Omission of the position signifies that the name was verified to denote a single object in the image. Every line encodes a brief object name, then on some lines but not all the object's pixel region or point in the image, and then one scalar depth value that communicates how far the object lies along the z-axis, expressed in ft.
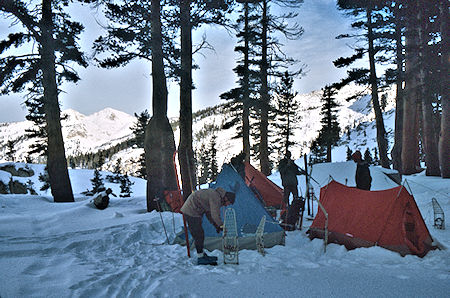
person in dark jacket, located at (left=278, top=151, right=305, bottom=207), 27.32
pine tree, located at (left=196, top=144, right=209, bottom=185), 179.38
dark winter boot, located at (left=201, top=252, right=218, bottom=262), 15.07
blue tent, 18.60
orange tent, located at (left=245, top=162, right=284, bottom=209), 32.27
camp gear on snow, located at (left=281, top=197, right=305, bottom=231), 22.53
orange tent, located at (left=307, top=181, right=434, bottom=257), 15.65
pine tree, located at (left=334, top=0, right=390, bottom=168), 46.60
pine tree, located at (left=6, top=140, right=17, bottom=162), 166.18
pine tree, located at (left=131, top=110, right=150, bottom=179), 100.02
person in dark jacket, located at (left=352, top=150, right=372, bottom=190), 24.41
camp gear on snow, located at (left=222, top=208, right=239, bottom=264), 14.87
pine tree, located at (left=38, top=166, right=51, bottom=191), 81.30
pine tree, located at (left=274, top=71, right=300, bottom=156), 109.70
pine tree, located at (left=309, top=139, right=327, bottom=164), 181.12
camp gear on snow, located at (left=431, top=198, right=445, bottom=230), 20.64
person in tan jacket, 15.05
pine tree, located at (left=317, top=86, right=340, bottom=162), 103.65
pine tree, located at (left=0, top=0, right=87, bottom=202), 35.81
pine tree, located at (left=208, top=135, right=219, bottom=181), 173.63
